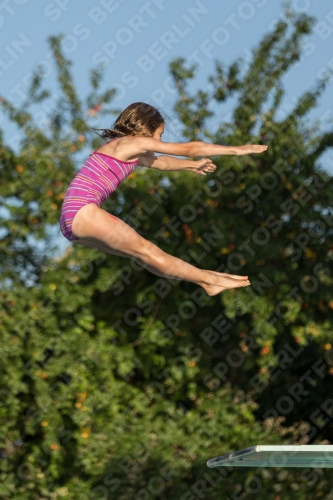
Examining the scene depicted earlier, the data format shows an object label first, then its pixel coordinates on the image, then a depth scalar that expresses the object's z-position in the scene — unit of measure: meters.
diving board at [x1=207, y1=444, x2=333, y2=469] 6.61
